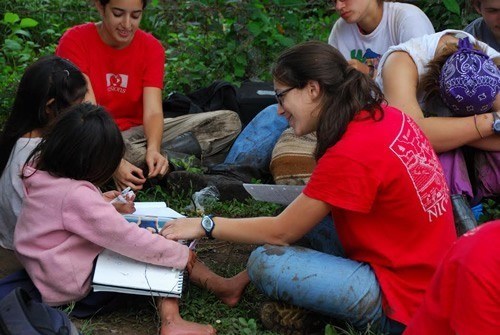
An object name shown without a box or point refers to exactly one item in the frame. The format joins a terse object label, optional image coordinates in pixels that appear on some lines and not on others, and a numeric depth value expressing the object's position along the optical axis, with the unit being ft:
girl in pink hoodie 10.32
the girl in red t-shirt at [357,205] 9.55
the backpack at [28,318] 8.32
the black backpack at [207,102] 17.60
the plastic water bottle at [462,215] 11.33
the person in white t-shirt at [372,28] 14.88
